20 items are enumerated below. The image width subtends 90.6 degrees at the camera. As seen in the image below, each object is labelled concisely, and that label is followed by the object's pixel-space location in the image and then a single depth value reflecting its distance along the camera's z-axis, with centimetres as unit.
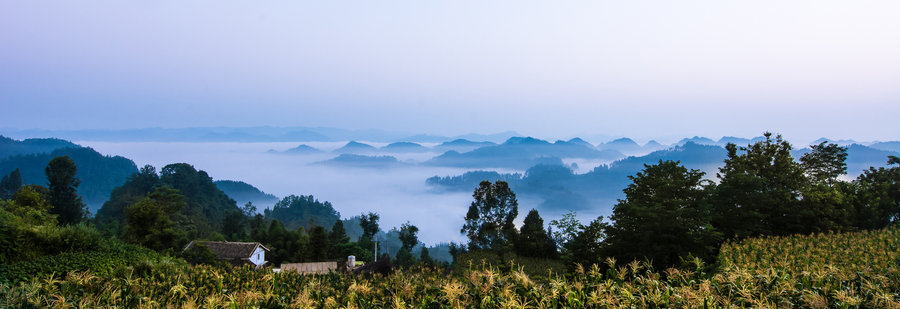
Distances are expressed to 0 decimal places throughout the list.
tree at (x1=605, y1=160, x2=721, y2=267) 1165
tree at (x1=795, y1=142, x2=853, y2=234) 1744
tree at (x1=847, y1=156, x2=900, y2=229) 2003
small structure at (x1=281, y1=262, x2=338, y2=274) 2530
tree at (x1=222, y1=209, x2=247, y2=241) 4585
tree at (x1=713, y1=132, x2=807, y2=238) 1733
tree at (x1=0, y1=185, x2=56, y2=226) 1766
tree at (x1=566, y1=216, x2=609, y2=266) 1363
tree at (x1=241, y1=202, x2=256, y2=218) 6794
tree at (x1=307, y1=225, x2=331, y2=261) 3294
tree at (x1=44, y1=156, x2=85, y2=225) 3544
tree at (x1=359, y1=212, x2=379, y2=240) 4434
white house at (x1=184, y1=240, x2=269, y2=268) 2802
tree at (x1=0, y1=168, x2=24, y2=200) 5447
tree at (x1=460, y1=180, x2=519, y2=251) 3177
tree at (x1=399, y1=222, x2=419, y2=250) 4063
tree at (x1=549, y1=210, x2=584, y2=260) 2639
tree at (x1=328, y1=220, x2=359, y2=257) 3697
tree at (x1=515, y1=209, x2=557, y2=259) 2453
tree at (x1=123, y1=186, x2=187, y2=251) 2092
